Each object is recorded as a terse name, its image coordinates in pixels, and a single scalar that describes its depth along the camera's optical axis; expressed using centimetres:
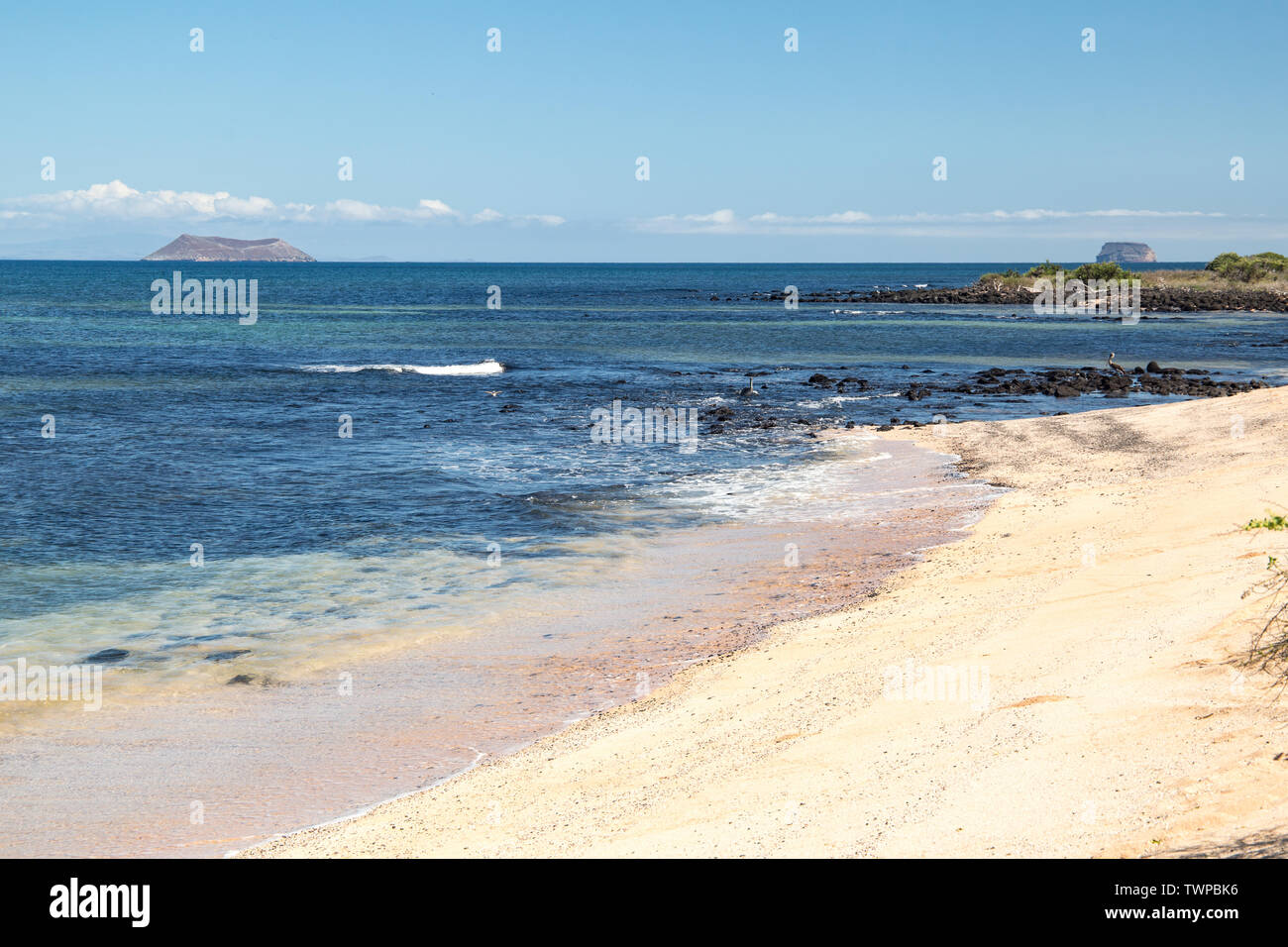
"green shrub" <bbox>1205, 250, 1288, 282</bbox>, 10700
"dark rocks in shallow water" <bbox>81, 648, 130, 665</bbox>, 1370
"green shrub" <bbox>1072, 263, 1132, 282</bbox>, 11269
